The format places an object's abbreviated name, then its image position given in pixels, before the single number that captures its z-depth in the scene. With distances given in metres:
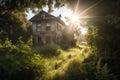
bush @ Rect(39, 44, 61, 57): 8.05
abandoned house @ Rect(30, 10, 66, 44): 15.70
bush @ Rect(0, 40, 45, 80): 3.50
